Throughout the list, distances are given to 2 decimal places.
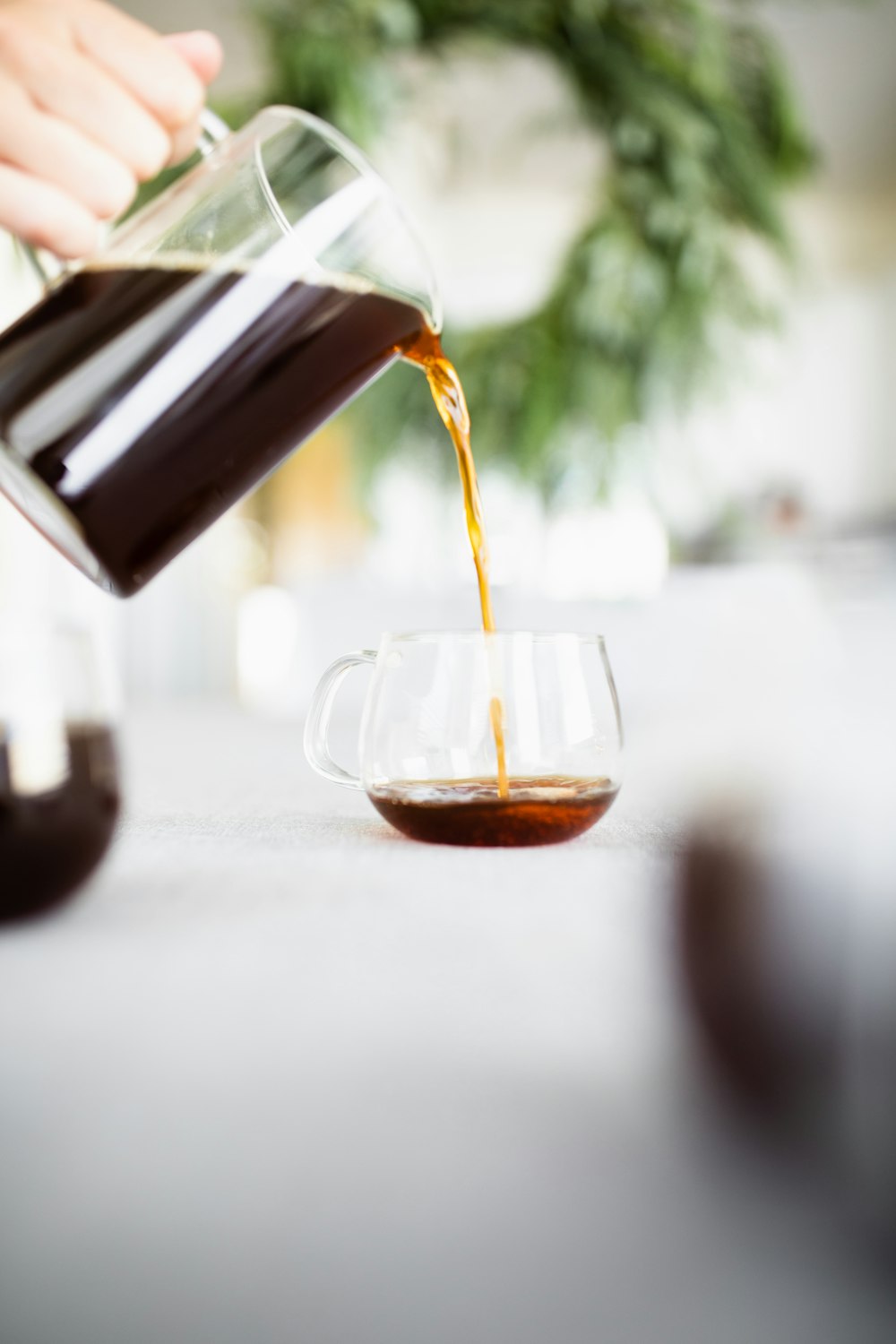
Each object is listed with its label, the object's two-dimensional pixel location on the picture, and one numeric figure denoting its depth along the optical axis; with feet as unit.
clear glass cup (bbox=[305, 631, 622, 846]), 1.41
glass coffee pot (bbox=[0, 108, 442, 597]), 1.46
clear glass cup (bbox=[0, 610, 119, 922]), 1.05
